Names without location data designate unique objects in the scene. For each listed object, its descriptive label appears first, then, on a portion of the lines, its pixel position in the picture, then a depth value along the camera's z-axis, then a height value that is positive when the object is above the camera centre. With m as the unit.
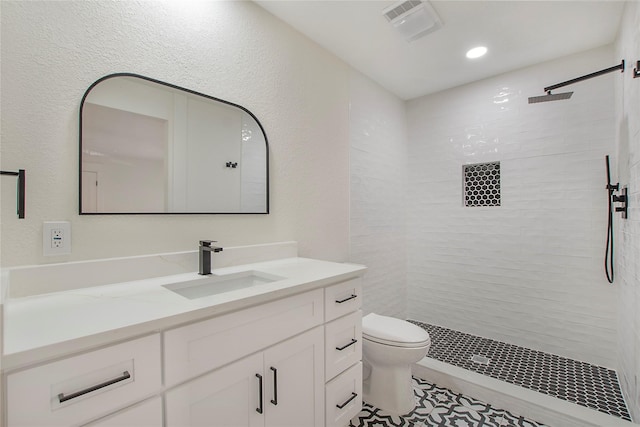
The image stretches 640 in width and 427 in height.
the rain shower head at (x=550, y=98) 1.87 +0.72
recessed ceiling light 2.30 +1.25
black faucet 1.46 -0.19
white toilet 1.81 -0.88
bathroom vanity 0.73 -0.38
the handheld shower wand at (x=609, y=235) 2.03 -0.14
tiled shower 2.23 +0.03
